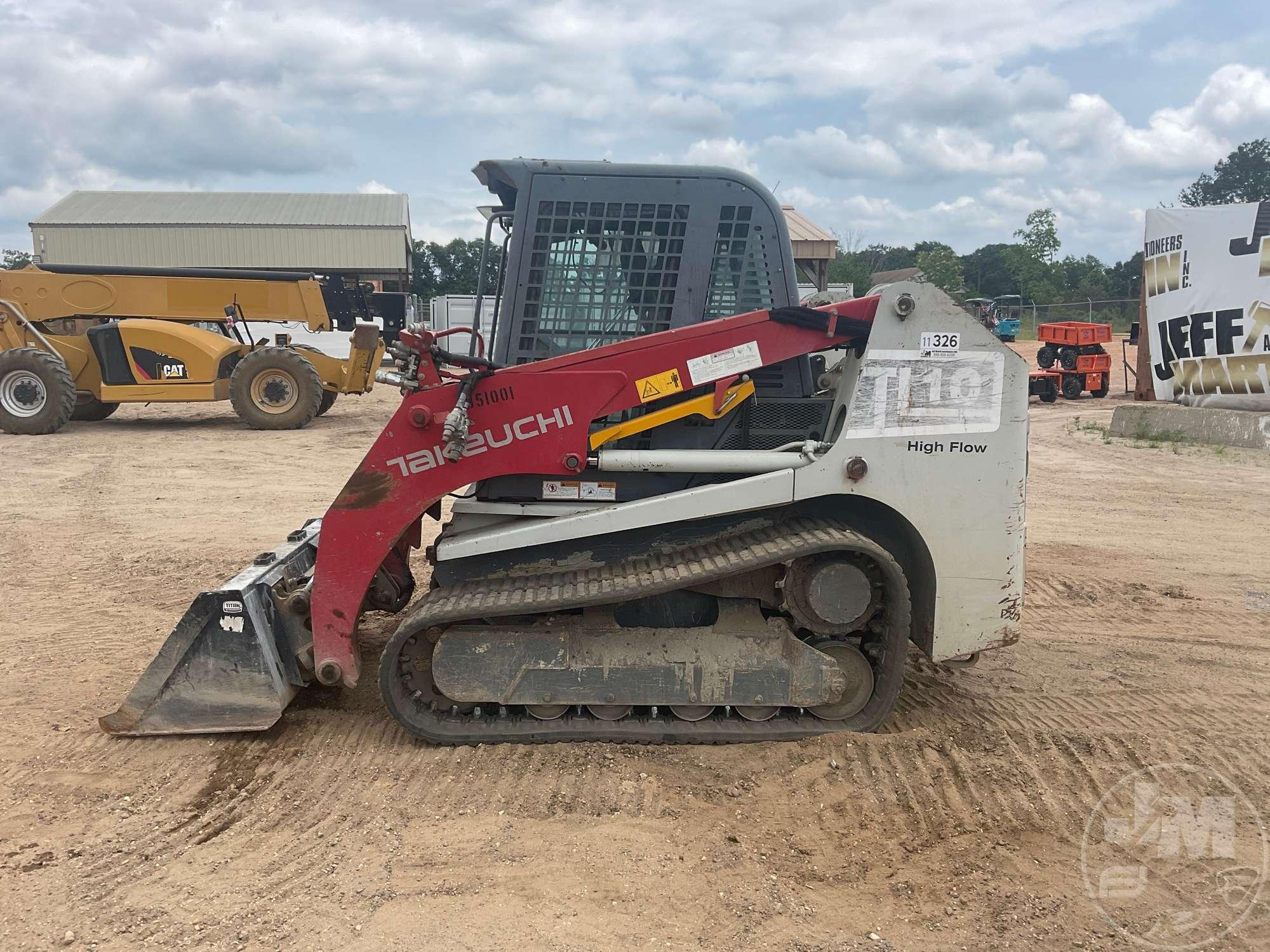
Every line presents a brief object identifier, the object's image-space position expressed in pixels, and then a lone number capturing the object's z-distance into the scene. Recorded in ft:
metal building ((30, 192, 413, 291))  136.15
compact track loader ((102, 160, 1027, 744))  12.86
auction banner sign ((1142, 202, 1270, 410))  46.34
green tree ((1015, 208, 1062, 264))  151.94
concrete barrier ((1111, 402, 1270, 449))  41.78
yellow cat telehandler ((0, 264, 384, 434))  44.32
